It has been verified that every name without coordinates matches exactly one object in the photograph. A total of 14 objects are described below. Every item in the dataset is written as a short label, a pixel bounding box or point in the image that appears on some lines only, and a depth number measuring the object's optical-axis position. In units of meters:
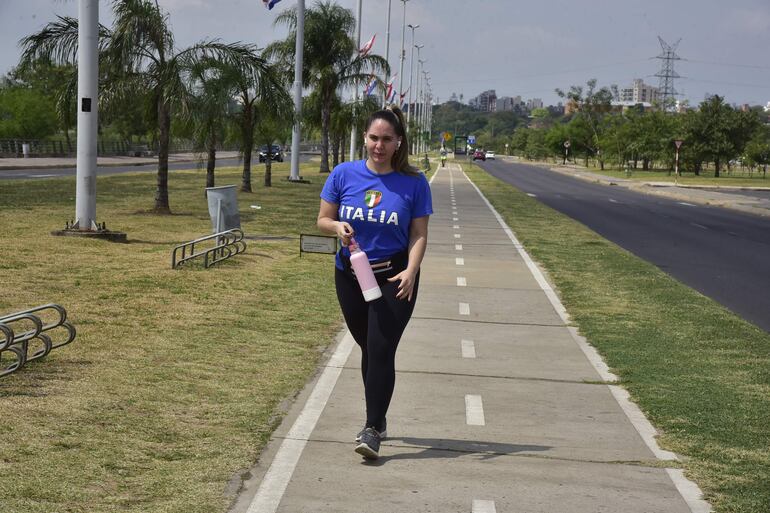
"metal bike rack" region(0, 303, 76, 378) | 8.00
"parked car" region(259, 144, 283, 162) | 86.75
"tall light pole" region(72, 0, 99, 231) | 18.36
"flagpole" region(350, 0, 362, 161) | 58.28
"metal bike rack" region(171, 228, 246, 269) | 15.74
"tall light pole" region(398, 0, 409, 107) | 100.71
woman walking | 6.20
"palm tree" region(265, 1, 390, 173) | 54.00
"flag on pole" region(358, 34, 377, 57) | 55.59
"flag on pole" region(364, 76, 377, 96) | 55.67
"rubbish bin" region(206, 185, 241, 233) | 17.69
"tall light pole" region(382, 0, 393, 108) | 80.75
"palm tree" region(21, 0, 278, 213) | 23.22
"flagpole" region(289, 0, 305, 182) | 44.66
